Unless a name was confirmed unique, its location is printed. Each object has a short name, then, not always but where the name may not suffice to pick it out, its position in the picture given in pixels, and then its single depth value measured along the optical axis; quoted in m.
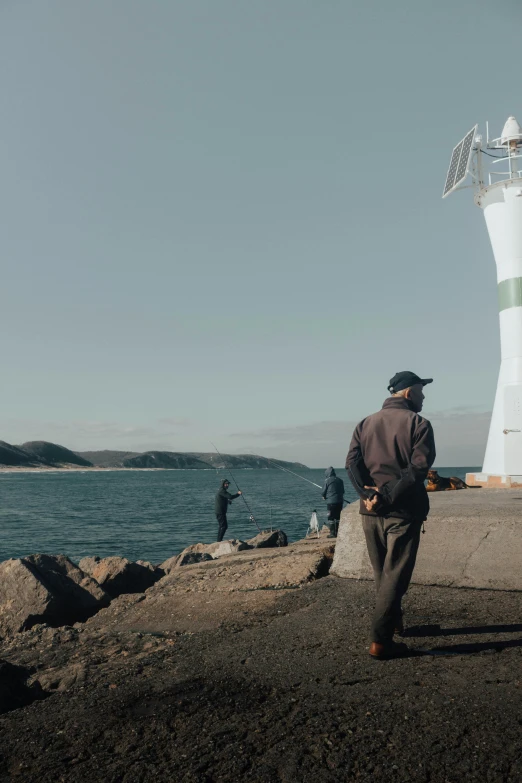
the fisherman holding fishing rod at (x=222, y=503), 18.33
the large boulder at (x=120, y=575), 9.84
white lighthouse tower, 10.68
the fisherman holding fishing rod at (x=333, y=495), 14.09
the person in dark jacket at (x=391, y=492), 3.98
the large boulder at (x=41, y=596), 7.23
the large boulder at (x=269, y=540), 14.16
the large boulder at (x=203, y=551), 13.51
